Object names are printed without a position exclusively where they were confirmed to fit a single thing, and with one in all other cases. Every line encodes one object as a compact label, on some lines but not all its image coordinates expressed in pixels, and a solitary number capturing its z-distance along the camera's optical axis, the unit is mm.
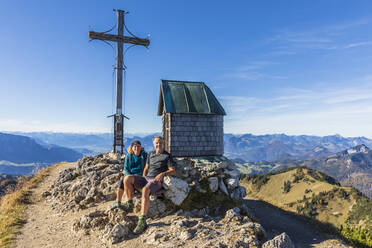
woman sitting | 10125
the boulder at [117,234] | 8469
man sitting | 9170
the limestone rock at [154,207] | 10148
